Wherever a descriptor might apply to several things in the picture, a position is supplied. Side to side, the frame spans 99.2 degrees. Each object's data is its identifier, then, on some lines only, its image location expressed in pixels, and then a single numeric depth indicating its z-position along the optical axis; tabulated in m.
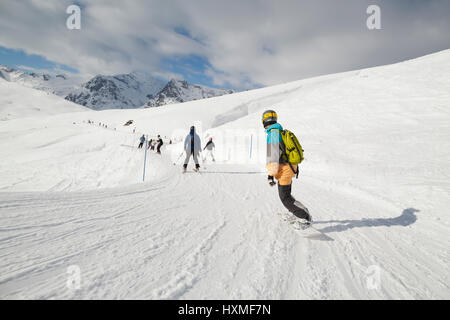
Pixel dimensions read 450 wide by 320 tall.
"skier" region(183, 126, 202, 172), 9.19
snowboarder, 3.33
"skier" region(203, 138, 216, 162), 14.32
